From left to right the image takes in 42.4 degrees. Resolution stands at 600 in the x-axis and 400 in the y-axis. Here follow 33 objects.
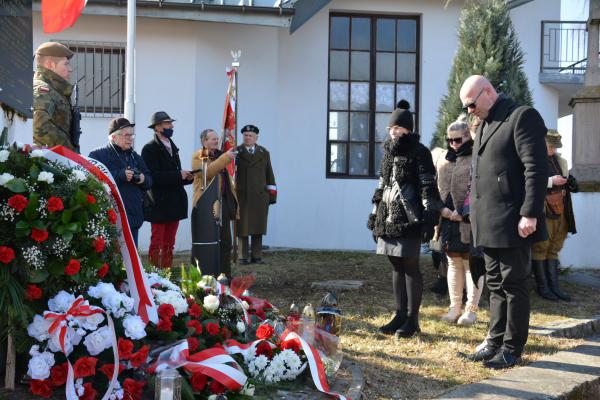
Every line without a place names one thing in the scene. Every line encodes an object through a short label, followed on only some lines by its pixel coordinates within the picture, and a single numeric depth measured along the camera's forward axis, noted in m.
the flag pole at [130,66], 10.01
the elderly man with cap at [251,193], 11.08
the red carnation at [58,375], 3.72
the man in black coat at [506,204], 5.33
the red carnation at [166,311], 4.48
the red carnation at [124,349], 3.91
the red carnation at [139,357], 3.94
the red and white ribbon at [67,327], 3.69
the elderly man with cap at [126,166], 7.15
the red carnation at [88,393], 3.74
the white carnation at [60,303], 3.79
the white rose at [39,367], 3.68
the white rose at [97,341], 3.84
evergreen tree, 9.32
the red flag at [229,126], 9.20
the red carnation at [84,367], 3.73
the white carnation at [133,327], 4.06
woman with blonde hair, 7.12
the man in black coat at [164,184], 8.22
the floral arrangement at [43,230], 3.67
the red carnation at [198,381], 4.05
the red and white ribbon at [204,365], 4.09
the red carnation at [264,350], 4.71
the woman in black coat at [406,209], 6.18
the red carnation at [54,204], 3.75
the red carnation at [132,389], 3.84
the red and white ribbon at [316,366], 4.48
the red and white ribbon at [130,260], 4.33
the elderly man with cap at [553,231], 8.63
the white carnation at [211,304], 5.07
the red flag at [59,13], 6.10
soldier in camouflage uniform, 6.03
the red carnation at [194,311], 4.79
